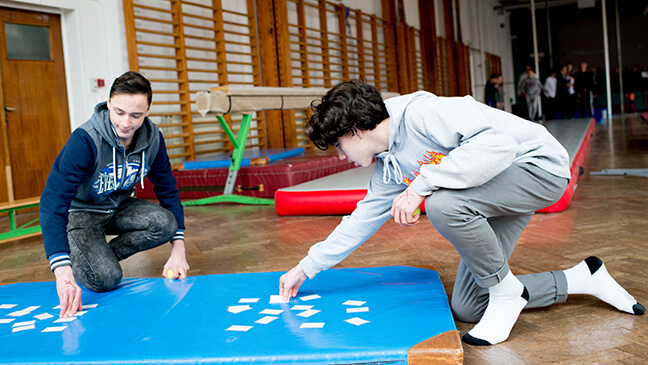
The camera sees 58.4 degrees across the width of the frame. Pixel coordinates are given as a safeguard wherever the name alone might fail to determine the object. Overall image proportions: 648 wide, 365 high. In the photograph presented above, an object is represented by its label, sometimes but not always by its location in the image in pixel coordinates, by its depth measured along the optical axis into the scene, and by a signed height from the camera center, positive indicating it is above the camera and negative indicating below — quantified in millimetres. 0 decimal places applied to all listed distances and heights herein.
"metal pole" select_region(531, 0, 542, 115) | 15133 +2342
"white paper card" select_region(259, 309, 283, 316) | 1728 -469
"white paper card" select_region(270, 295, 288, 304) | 1847 -464
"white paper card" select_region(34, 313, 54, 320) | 1832 -453
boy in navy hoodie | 1873 -119
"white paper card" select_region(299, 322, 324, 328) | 1590 -477
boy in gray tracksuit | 1480 -97
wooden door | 4965 +657
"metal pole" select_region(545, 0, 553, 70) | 14961 +2498
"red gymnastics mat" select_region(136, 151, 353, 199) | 4855 -180
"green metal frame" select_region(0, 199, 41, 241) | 3725 -369
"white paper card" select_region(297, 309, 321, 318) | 1696 -474
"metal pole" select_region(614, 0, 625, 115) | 14328 +1971
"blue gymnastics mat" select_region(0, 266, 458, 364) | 1425 -470
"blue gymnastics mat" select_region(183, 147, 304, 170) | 5207 -9
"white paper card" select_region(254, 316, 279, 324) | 1654 -473
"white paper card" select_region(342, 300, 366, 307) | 1777 -475
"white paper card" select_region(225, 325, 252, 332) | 1599 -474
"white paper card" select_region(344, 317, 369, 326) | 1596 -480
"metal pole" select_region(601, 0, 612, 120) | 14361 +1742
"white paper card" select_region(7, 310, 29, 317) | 1882 -452
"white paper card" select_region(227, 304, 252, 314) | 1776 -466
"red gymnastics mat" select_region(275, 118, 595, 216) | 3783 -306
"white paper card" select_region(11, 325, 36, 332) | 1724 -458
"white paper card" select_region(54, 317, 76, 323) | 1783 -458
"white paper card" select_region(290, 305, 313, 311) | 1759 -472
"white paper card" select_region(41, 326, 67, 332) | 1689 -458
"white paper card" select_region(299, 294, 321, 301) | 1867 -469
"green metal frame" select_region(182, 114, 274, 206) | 4816 -193
